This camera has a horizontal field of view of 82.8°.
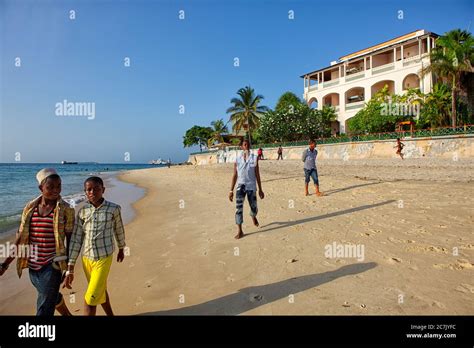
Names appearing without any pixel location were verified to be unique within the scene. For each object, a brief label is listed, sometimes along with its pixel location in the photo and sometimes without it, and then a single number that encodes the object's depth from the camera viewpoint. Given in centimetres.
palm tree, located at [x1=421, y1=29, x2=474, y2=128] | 2294
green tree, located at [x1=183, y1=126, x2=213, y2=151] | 8299
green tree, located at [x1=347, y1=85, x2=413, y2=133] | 2688
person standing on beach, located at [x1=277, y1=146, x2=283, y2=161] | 3035
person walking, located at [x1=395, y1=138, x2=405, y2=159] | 2052
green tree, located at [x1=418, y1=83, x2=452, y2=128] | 2491
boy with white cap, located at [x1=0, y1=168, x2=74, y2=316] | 251
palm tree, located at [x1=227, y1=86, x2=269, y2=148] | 4369
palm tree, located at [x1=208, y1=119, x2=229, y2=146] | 6498
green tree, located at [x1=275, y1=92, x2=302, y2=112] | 4430
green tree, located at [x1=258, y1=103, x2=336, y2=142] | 3409
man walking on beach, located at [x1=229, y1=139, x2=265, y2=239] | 555
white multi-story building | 3020
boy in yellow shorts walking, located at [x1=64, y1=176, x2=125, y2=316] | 255
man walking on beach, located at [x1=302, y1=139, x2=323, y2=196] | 926
